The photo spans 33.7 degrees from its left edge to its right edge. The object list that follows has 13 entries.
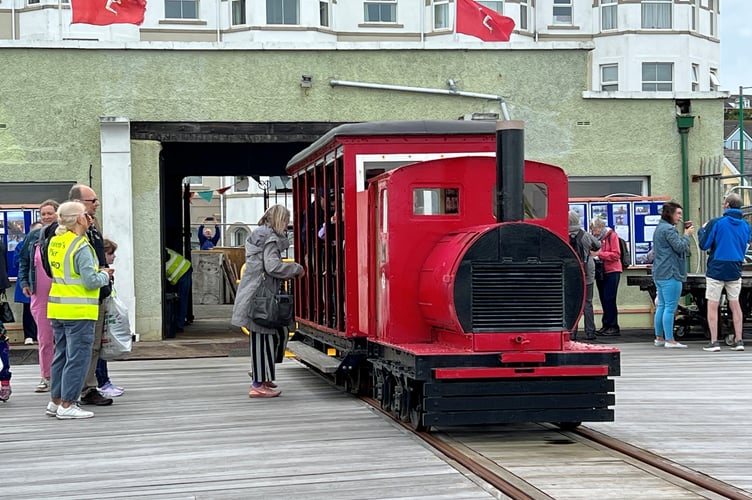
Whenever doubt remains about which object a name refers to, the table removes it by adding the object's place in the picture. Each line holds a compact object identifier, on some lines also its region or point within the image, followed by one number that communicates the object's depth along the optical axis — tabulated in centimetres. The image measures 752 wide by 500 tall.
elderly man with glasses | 1111
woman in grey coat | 1155
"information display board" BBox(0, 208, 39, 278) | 1780
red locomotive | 857
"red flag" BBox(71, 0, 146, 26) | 1898
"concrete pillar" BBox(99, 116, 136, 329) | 1772
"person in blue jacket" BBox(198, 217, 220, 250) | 3366
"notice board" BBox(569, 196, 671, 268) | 1869
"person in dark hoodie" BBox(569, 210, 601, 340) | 1580
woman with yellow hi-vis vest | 1029
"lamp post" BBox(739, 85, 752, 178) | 4170
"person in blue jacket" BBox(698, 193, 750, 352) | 1537
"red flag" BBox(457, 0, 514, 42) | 2077
